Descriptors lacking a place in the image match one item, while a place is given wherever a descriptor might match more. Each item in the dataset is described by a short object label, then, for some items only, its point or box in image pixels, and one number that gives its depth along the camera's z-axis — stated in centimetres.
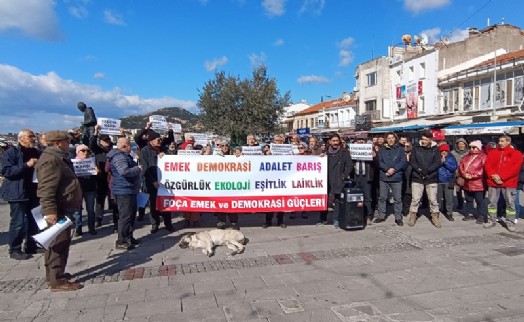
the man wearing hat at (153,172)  680
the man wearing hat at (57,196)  406
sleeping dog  585
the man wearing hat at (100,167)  730
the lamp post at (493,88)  2645
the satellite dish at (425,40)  4183
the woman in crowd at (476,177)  760
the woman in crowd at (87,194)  681
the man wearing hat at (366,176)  759
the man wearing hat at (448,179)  817
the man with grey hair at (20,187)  532
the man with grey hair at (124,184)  564
